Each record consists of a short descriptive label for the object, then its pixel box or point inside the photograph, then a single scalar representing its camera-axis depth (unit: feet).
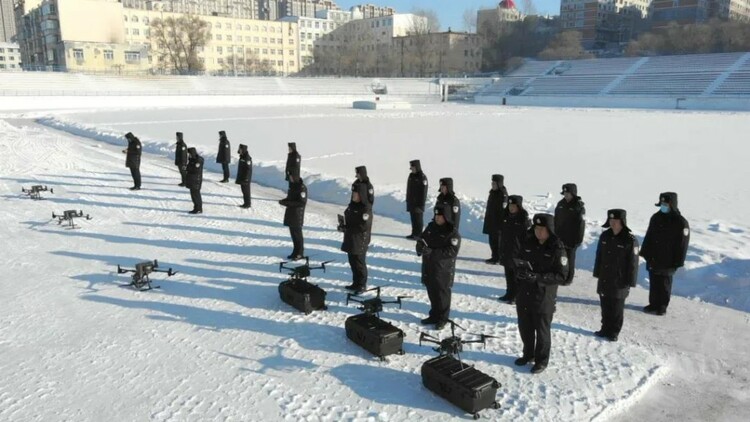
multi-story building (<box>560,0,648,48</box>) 361.71
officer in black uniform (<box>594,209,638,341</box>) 18.48
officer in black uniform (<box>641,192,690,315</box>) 20.63
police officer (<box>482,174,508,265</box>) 26.43
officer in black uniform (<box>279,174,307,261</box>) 26.96
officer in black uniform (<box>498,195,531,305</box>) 22.49
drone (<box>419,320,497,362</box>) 16.37
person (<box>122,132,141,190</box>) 44.73
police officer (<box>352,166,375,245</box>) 23.02
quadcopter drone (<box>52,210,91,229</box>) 33.58
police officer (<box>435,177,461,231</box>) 25.40
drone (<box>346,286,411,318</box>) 19.04
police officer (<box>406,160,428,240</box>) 31.19
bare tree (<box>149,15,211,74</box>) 255.91
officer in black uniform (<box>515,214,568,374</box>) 15.90
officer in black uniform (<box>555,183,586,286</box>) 23.13
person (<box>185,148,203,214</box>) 36.87
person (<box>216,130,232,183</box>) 49.39
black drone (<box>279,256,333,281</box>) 22.16
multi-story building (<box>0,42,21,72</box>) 398.97
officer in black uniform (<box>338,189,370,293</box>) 22.56
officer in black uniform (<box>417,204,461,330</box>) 18.88
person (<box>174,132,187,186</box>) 46.19
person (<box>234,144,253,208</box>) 38.55
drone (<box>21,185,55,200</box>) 41.60
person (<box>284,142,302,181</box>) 39.40
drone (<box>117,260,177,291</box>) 23.41
